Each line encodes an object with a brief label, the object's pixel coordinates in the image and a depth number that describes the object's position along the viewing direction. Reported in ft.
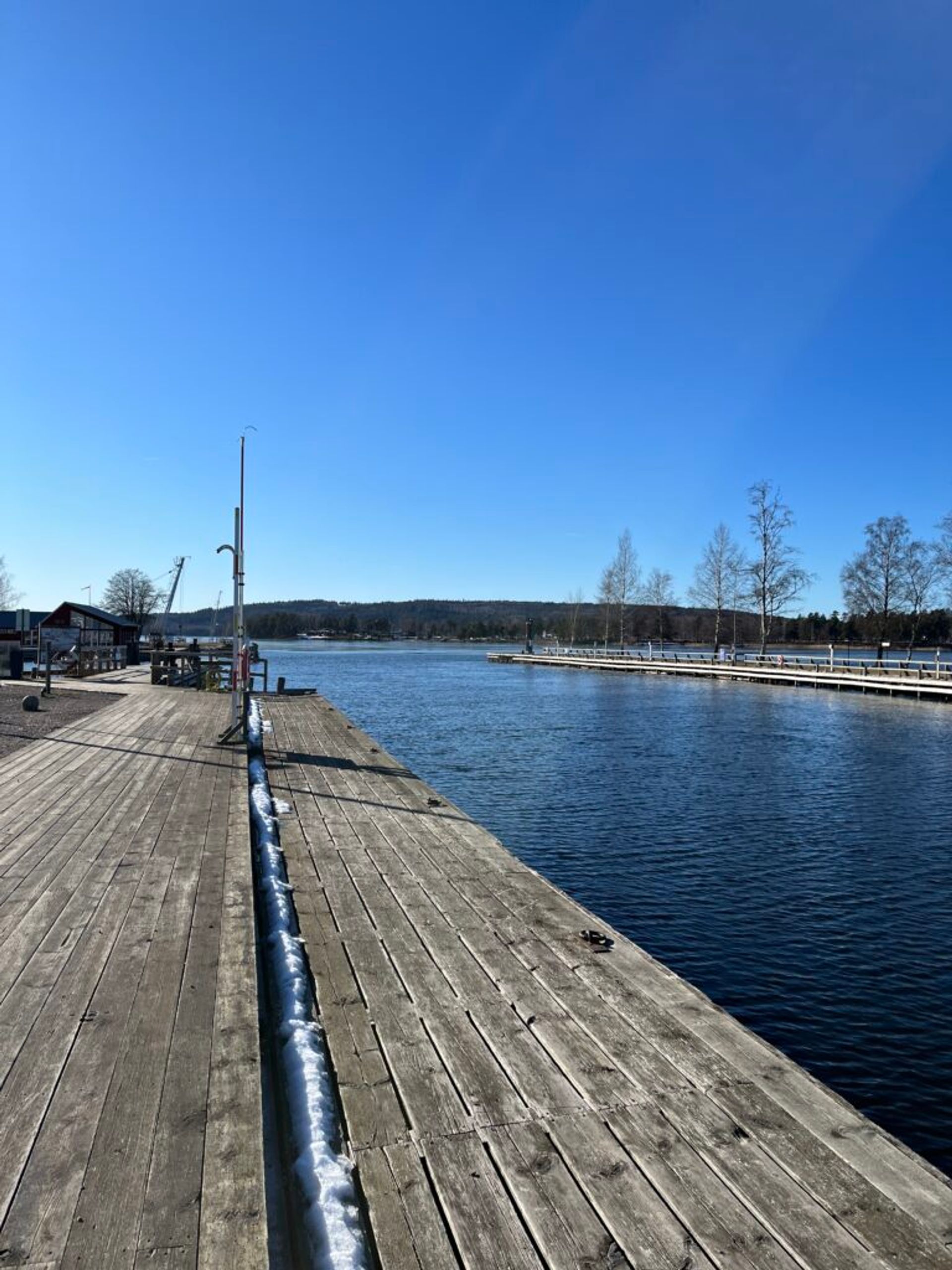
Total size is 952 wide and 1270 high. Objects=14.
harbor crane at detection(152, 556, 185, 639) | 354.56
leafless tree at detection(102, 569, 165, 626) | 381.40
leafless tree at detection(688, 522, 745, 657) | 209.46
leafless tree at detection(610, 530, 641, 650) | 269.44
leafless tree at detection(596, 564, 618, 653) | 272.31
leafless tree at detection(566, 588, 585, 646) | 367.27
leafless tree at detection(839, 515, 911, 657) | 193.88
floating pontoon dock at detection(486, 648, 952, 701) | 123.24
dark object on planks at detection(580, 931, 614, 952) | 17.79
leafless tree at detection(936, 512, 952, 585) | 166.91
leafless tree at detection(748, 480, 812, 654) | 189.88
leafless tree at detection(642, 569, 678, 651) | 300.81
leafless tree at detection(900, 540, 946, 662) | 192.95
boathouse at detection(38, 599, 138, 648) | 123.65
